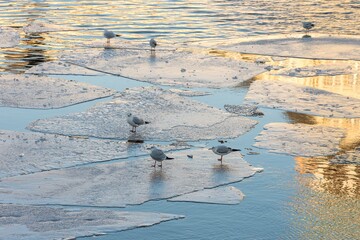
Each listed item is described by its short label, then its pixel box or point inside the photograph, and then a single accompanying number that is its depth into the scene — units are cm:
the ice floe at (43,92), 1419
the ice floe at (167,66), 1609
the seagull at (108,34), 1943
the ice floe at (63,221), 866
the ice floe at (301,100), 1386
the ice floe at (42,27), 2161
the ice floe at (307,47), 1852
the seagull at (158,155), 1070
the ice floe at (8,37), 1958
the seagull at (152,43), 1844
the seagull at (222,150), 1097
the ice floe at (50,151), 1086
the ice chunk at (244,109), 1371
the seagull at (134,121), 1226
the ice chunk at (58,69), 1656
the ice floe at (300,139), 1178
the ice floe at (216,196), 978
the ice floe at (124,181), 976
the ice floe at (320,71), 1667
